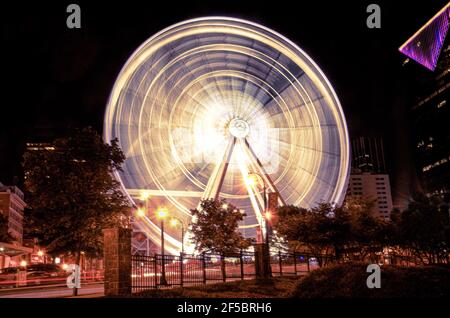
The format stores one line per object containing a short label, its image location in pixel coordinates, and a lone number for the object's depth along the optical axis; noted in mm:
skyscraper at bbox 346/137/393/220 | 182875
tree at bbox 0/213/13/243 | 52294
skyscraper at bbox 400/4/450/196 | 95750
